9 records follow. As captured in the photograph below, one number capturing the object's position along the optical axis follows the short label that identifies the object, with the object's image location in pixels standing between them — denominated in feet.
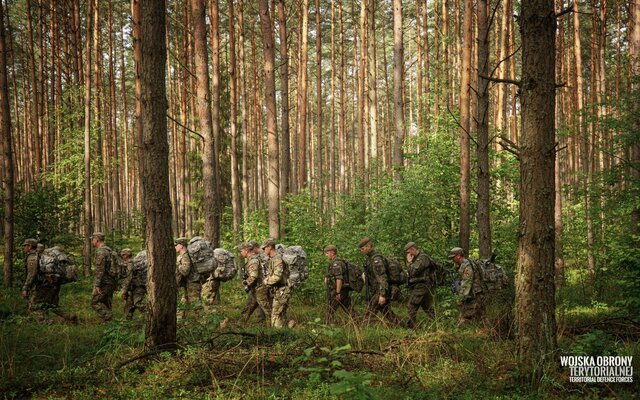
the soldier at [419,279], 31.35
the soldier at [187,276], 34.68
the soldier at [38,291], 32.85
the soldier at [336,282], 32.77
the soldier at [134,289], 34.37
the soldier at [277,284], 32.81
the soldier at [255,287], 34.09
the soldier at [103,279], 34.35
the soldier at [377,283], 31.04
